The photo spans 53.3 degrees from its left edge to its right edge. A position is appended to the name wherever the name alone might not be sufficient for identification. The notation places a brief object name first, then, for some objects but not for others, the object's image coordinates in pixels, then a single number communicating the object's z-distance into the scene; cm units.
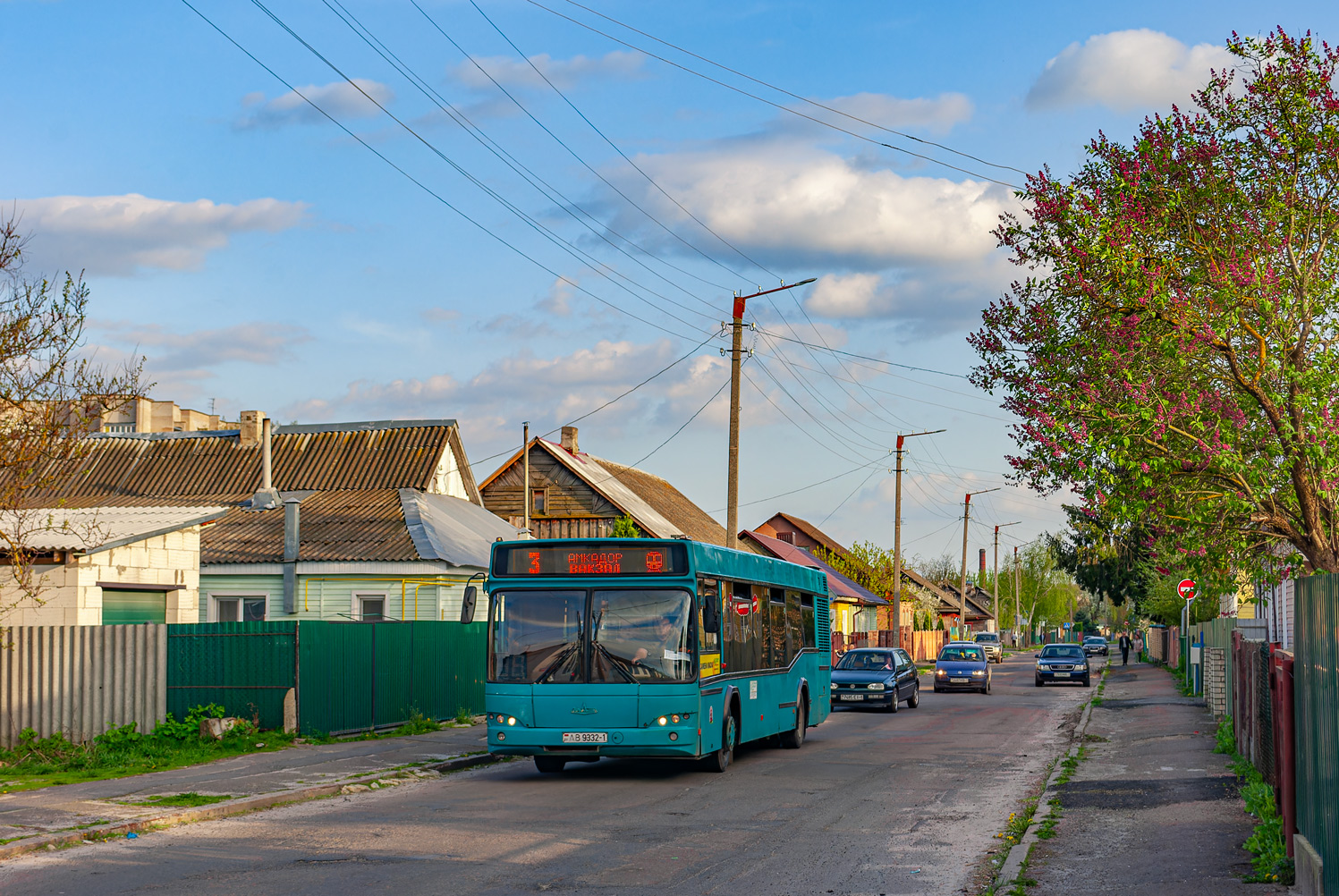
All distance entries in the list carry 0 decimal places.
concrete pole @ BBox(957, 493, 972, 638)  7226
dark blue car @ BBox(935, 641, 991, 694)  4053
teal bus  1542
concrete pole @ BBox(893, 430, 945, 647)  5256
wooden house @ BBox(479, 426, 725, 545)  5394
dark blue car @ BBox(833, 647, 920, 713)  3131
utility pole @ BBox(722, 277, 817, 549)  2781
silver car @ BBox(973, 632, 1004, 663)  7574
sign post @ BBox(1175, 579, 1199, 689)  3145
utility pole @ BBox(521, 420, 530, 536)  4691
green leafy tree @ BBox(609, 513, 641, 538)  5075
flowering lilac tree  1452
